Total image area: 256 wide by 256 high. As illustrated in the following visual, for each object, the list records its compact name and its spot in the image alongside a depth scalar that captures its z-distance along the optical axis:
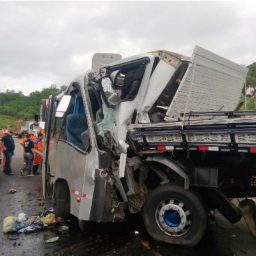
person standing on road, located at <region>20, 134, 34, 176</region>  8.35
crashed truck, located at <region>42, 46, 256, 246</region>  3.24
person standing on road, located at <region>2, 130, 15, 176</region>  8.30
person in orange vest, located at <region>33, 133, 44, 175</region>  8.28
